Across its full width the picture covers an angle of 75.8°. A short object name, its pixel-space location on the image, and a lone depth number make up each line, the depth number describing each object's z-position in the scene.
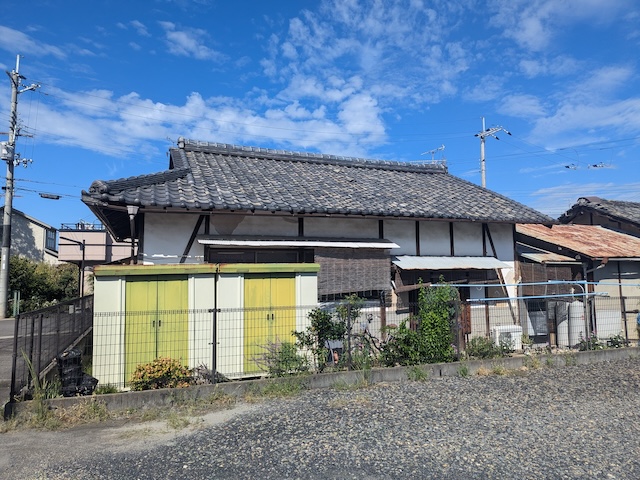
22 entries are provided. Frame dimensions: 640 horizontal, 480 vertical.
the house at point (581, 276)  10.20
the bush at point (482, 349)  8.16
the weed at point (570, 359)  8.24
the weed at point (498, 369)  7.43
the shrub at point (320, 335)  6.89
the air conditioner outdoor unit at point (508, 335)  9.22
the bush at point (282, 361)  6.66
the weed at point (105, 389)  5.88
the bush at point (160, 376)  5.93
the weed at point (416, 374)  6.96
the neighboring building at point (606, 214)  15.29
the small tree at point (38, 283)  22.09
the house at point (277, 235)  6.73
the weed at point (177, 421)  4.92
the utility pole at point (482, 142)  25.52
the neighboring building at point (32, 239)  29.89
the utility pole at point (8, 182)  20.72
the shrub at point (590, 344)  9.15
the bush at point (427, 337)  7.41
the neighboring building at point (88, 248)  25.45
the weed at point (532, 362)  7.89
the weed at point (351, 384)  6.47
